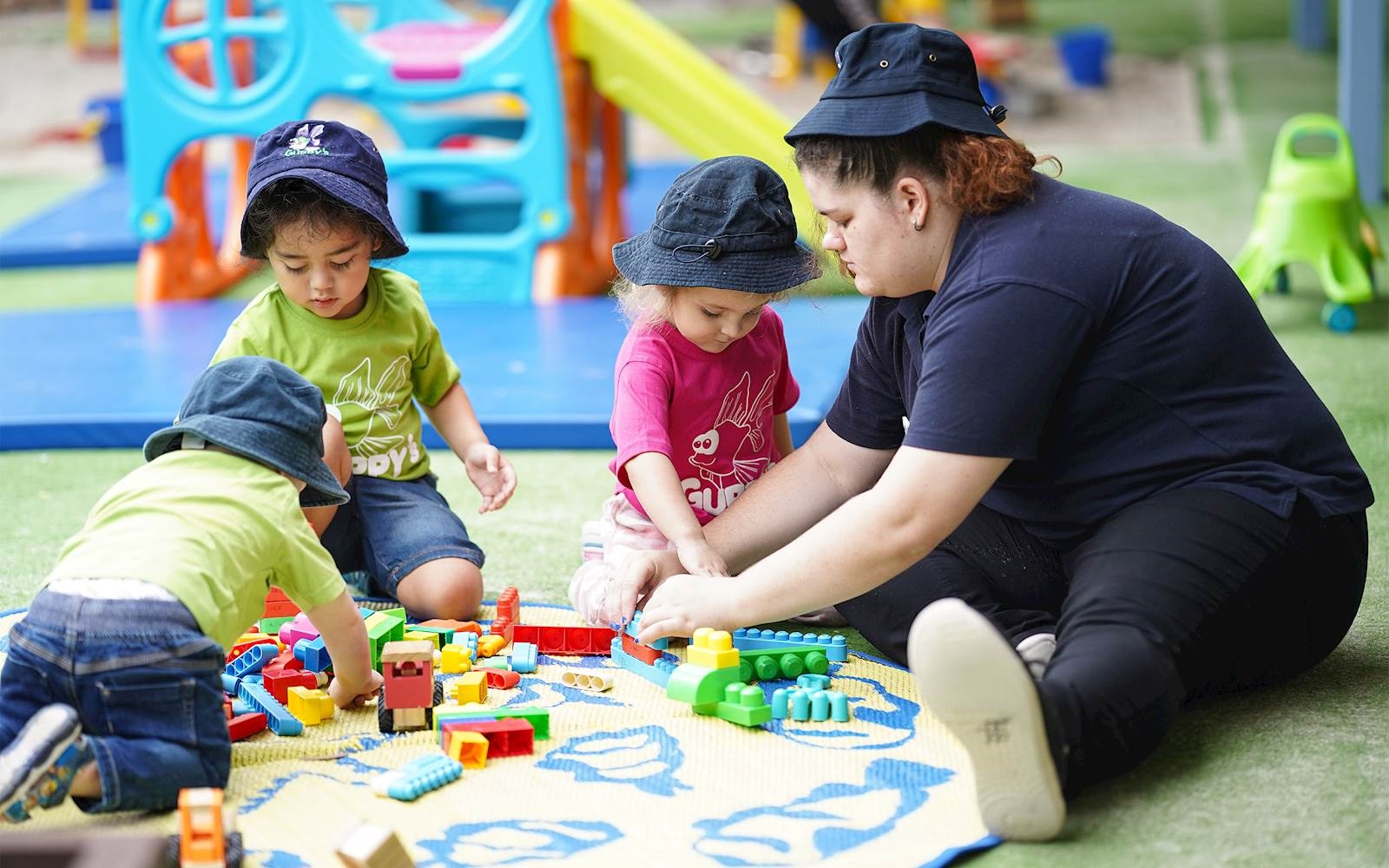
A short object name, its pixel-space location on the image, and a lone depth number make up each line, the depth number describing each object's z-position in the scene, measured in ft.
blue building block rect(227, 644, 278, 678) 7.61
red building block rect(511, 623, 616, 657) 7.92
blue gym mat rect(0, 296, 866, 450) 11.87
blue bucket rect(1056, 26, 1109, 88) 30.71
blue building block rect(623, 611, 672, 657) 7.75
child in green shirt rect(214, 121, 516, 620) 8.27
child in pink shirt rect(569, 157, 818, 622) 7.72
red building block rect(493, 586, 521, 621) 8.25
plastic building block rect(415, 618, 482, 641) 8.15
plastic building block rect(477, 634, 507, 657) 7.93
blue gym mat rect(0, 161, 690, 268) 19.40
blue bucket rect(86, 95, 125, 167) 25.27
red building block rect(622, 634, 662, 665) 7.69
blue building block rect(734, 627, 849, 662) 7.74
